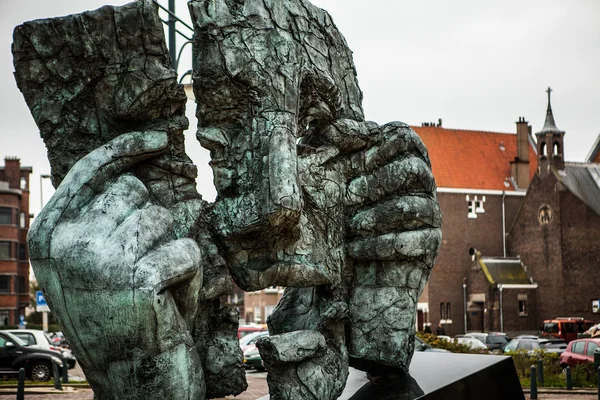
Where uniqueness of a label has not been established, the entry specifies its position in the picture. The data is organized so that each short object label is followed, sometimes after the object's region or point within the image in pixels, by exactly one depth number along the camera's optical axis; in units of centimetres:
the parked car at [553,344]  2656
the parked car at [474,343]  2345
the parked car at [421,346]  1708
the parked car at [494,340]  3011
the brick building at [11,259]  5022
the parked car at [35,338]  2145
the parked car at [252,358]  2183
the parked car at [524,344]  2655
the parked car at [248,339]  2311
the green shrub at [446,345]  1963
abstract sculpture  575
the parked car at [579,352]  2025
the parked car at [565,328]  3559
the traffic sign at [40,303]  2284
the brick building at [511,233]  4531
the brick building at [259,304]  5169
